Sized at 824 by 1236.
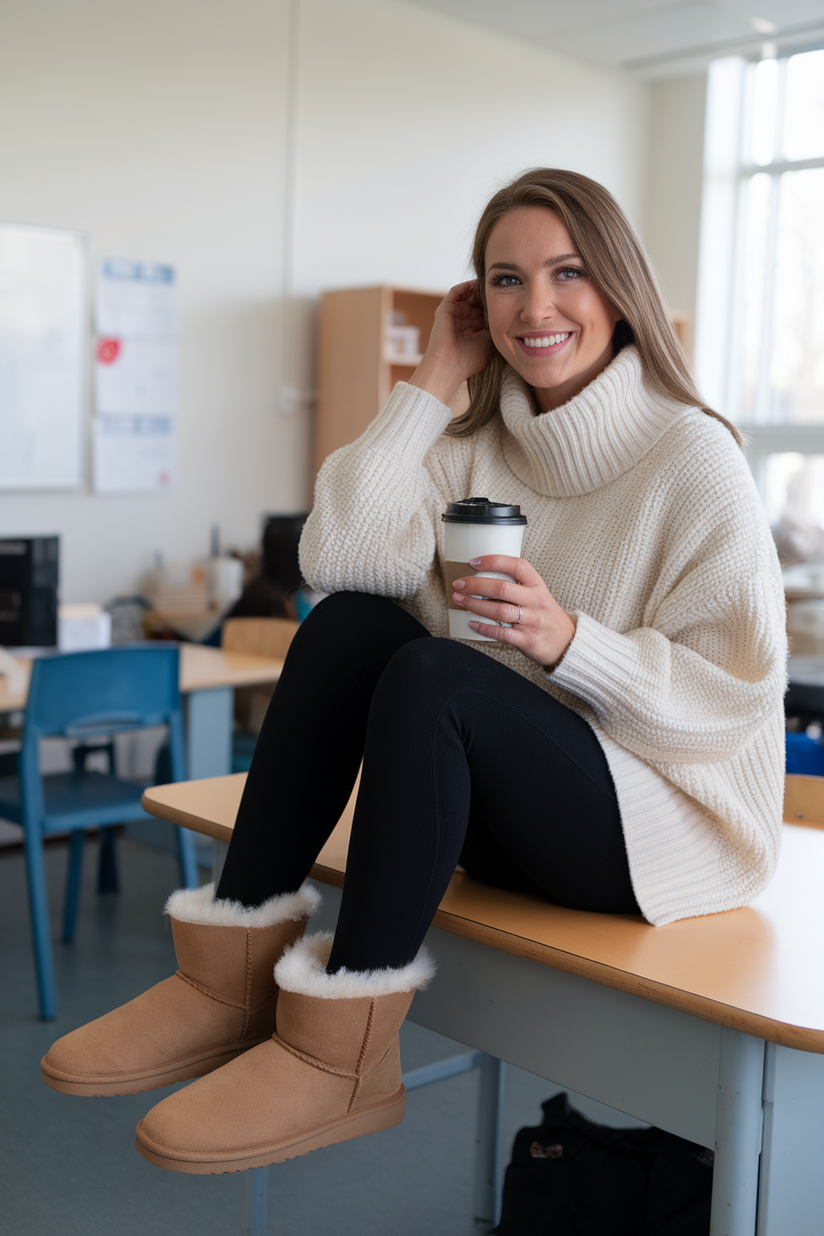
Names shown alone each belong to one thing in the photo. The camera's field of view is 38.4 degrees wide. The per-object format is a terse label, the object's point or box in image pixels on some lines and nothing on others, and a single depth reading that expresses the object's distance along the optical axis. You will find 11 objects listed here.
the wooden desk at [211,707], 2.95
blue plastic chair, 2.48
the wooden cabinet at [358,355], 4.57
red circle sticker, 4.18
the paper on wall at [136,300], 4.16
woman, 1.07
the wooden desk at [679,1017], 0.96
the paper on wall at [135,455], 4.23
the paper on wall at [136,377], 4.21
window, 5.94
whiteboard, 3.91
